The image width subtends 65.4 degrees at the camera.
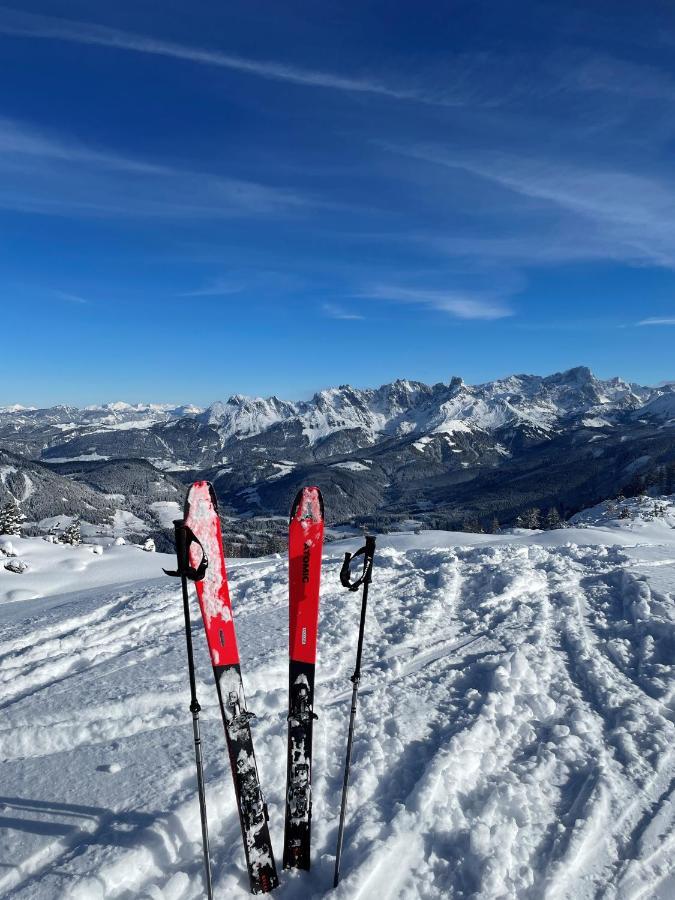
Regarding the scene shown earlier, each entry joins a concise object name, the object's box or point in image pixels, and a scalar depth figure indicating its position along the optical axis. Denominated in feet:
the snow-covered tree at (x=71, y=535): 143.95
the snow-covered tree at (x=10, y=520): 132.57
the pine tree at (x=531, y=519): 288.43
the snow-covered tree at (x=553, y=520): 277.85
